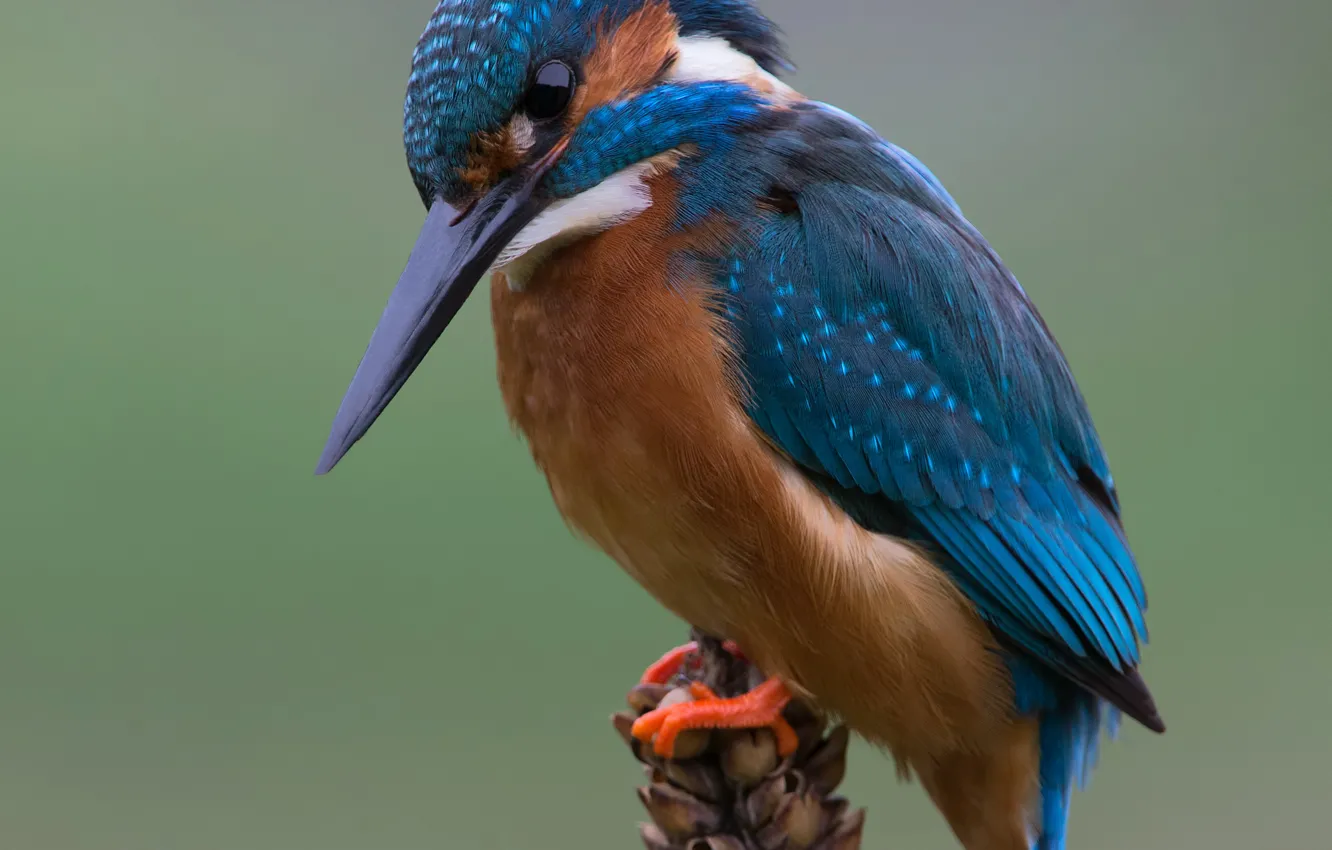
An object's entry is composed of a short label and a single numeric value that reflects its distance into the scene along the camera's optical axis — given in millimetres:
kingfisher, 2274
